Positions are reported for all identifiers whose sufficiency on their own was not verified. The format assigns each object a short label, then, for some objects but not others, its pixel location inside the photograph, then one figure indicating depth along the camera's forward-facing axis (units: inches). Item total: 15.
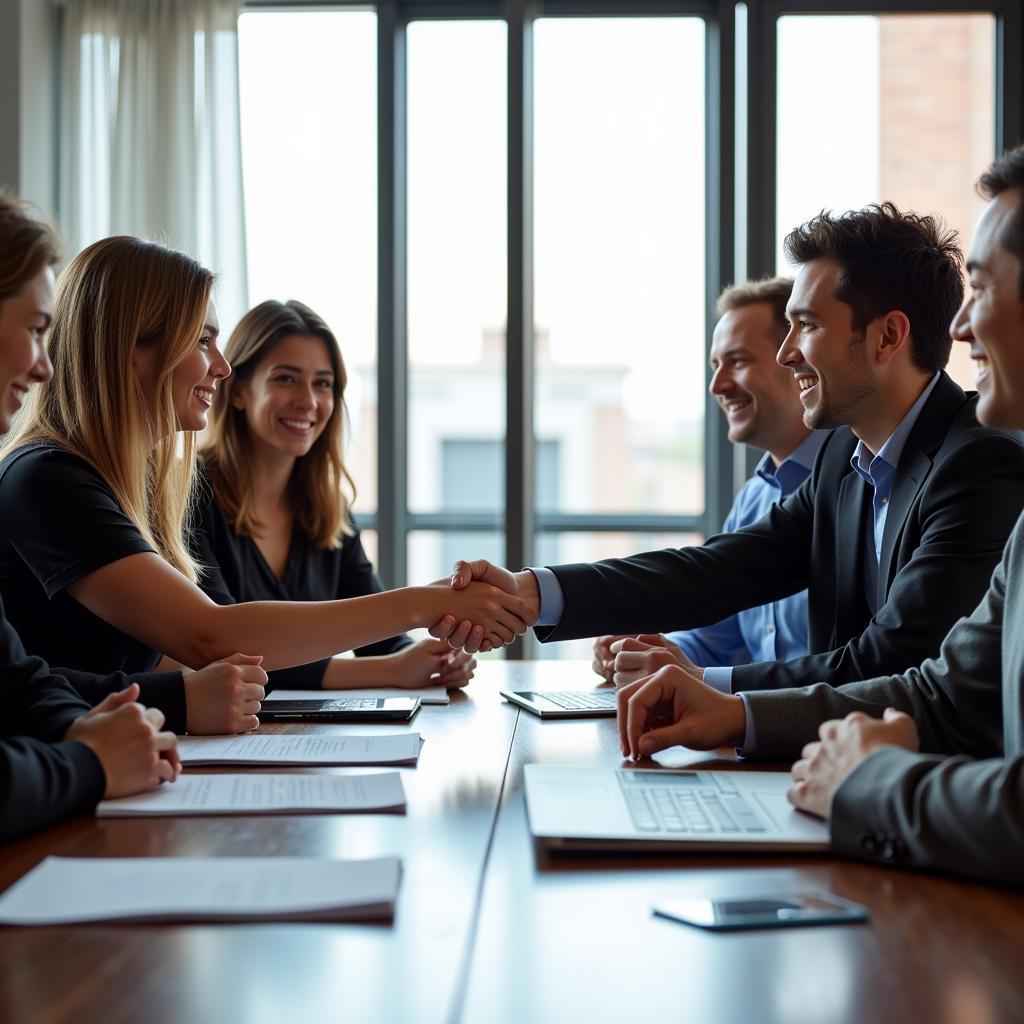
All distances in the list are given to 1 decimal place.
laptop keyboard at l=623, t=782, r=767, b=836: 46.8
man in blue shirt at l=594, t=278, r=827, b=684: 108.9
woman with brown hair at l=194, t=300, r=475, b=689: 107.7
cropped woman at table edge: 48.9
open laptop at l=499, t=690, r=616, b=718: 75.9
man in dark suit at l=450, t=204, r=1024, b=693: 71.4
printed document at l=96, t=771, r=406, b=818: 50.4
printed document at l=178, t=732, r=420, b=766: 60.0
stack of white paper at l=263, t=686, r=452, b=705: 82.0
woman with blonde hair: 72.1
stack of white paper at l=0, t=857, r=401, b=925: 37.4
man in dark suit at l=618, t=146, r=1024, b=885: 42.8
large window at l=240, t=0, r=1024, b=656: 167.0
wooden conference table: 31.1
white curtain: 162.4
